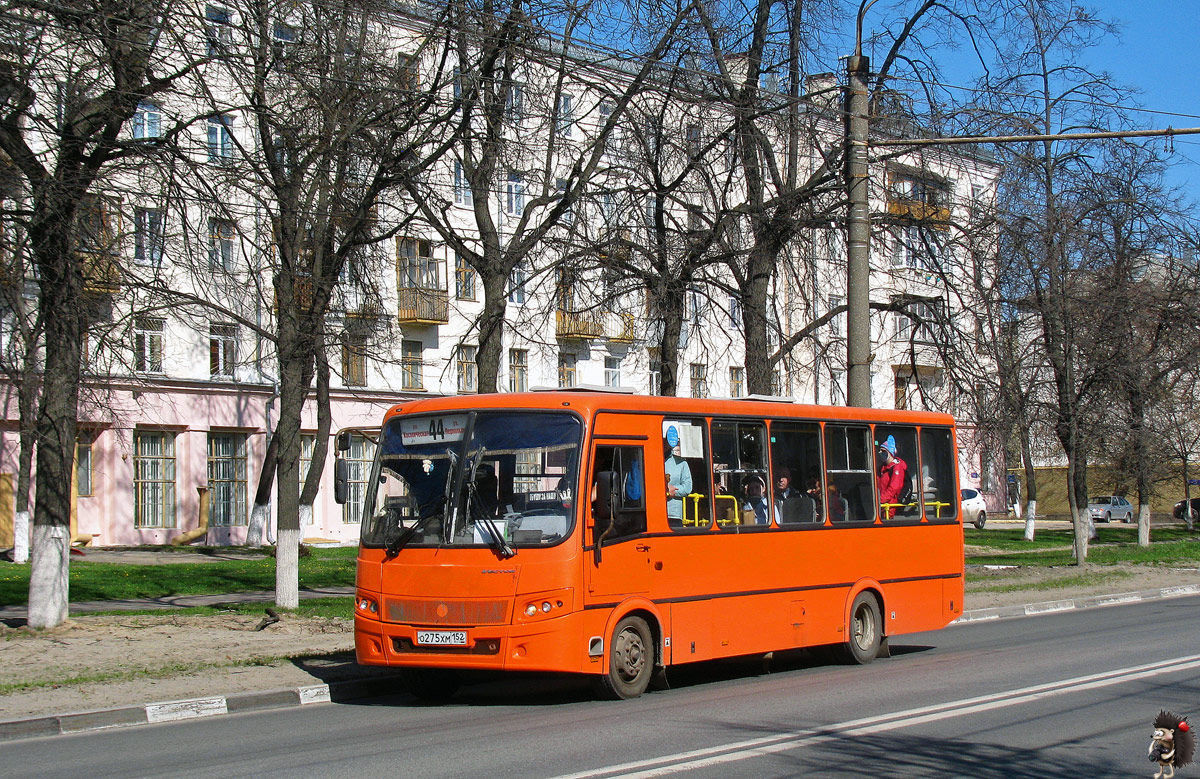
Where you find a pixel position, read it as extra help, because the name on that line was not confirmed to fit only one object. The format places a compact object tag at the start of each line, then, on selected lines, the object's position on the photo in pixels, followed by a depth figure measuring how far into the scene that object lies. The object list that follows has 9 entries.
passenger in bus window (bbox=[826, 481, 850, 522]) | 14.31
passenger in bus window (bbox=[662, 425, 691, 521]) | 12.20
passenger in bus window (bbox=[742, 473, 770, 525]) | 13.19
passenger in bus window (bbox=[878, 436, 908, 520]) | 15.20
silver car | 72.06
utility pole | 17.77
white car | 56.19
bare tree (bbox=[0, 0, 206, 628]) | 13.06
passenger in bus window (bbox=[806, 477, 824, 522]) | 14.05
